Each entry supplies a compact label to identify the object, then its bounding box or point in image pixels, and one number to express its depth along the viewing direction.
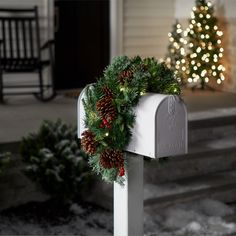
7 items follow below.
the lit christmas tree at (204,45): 8.75
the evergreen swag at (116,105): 2.48
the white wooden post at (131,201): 2.54
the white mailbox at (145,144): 2.36
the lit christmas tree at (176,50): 8.99
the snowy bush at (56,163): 4.85
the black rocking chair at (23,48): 8.39
